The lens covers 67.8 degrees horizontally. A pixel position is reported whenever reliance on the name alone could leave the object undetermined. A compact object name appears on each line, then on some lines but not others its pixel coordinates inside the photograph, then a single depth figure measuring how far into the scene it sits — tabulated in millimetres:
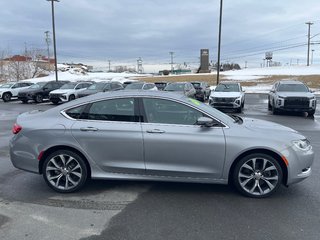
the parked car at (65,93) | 16051
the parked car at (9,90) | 19597
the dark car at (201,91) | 17952
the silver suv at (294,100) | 10965
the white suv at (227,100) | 12199
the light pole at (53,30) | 23659
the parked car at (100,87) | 15505
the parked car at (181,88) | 13928
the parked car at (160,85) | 18837
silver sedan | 3405
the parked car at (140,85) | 15505
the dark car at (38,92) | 17824
